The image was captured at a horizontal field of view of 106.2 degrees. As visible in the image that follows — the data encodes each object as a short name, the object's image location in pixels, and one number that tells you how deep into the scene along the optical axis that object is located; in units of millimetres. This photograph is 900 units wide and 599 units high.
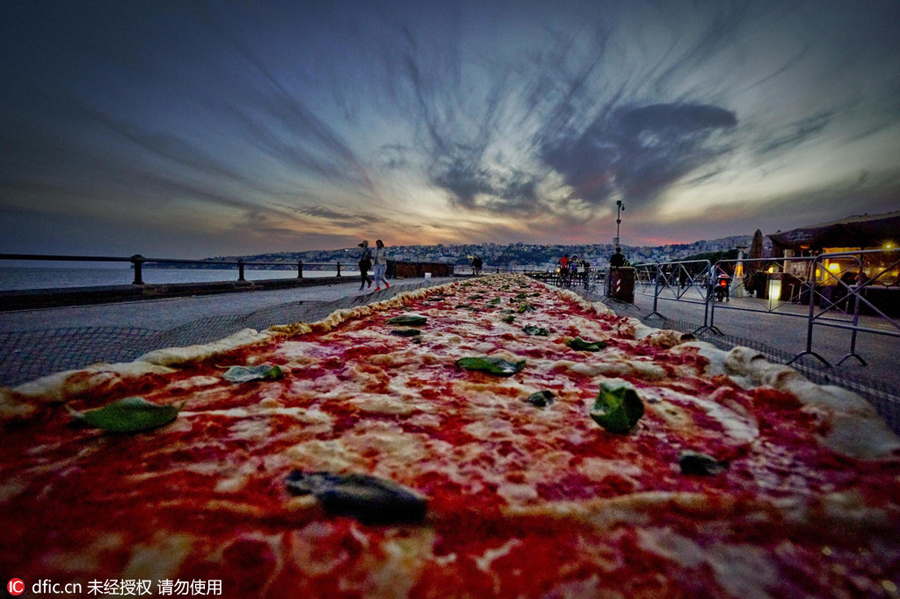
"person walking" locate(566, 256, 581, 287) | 17422
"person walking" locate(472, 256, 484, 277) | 32250
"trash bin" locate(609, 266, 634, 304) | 9242
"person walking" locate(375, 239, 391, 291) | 11308
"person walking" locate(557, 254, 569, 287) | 18281
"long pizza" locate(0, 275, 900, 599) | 747
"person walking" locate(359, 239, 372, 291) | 12210
